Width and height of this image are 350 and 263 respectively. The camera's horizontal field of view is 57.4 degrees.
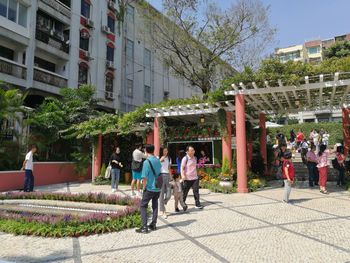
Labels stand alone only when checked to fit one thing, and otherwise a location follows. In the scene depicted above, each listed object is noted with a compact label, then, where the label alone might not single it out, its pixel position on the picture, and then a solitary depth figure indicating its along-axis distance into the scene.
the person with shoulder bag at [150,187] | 6.36
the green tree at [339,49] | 40.78
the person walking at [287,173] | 8.98
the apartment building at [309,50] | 63.88
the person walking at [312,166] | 12.29
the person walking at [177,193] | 8.14
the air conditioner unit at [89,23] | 26.38
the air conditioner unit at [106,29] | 27.86
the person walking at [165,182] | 7.77
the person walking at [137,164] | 11.06
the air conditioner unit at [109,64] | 28.25
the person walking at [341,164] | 12.04
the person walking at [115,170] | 11.98
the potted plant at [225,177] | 12.16
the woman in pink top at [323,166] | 10.78
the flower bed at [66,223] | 6.35
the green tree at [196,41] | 20.07
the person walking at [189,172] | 8.33
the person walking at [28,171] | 12.16
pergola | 11.26
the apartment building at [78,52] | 20.48
